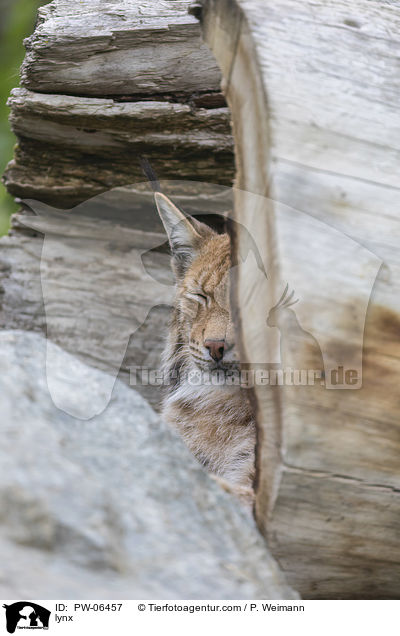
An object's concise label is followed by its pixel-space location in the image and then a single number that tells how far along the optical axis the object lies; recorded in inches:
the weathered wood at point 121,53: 243.6
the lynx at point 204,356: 218.1
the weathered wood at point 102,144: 247.1
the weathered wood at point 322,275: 140.6
